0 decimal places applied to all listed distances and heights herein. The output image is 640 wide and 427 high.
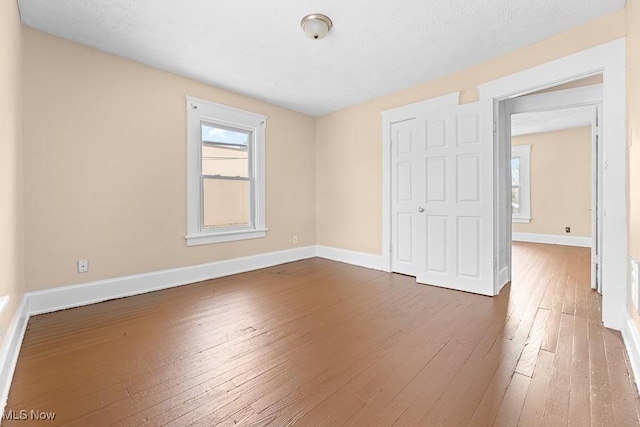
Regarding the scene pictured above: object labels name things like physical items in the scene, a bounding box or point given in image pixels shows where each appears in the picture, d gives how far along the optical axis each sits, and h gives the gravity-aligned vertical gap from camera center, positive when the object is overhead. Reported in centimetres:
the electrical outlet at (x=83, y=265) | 282 -55
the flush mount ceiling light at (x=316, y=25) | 241 +164
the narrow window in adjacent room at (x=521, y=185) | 702 +66
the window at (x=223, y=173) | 367 +55
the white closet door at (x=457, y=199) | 313 +14
